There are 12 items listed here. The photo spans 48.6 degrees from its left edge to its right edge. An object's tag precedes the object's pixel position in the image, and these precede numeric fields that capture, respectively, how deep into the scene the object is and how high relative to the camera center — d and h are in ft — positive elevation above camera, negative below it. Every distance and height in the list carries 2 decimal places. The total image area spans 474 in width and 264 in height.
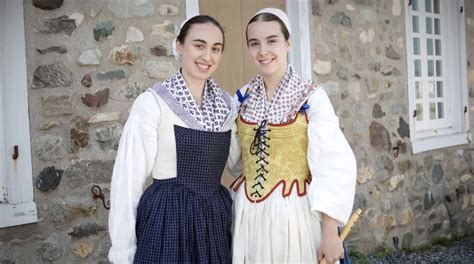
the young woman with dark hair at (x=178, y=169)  5.77 -0.42
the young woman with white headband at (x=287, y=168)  5.98 -0.48
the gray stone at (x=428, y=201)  15.08 -2.26
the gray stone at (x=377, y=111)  13.47 +0.34
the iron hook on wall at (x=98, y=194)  9.45 -1.07
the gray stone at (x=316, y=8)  11.98 +2.72
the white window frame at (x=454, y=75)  16.25 +1.47
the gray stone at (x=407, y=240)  14.46 -3.24
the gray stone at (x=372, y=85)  13.32 +1.01
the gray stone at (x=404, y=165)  14.25 -1.15
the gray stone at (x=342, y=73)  12.52 +1.27
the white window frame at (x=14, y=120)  8.86 +0.31
